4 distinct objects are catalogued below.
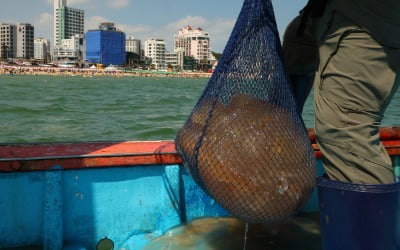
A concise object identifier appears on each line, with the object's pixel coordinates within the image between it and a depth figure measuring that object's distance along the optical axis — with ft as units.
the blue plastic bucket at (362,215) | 5.00
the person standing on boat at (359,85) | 5.03
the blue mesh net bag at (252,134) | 5.72
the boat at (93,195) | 7.23
